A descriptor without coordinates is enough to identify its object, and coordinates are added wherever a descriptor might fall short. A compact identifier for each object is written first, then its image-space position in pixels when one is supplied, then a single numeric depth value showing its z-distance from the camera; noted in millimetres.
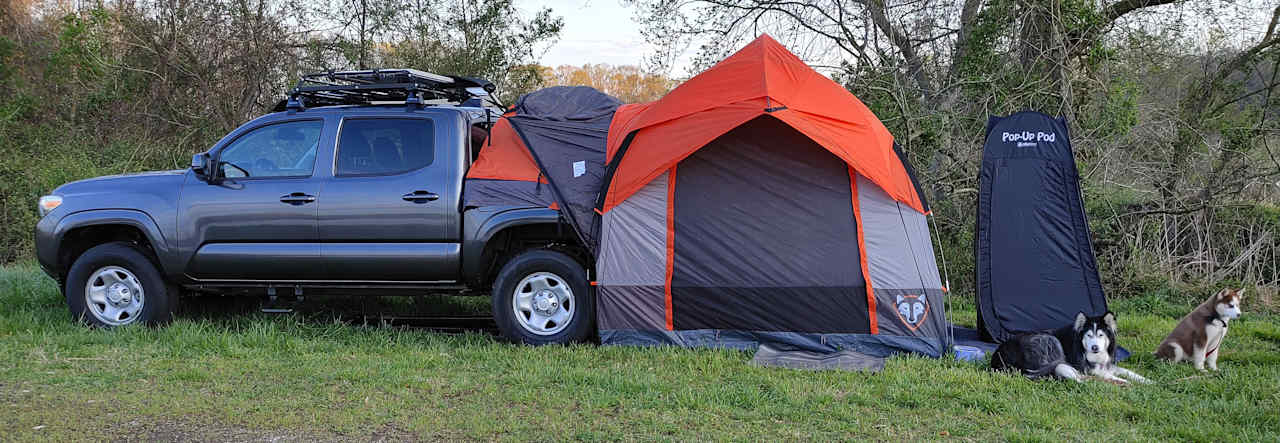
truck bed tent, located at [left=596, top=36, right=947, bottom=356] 6160
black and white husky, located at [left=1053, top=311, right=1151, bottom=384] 5387
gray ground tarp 5754
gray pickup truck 6508
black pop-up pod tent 6781
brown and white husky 5652
